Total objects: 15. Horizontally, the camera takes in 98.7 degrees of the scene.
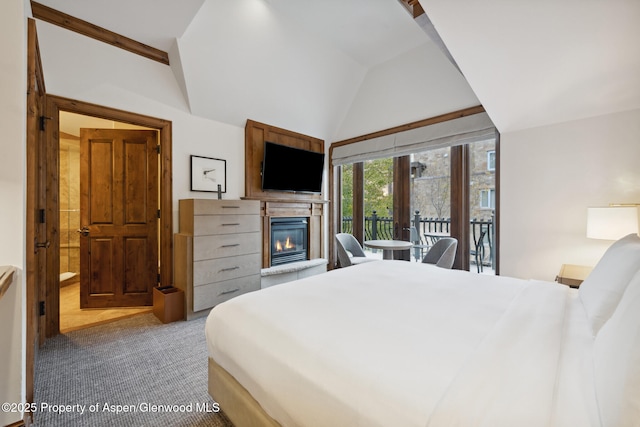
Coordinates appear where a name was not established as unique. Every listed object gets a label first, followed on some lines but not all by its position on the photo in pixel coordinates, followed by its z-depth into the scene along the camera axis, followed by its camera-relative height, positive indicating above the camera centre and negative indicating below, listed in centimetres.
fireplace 424 -45
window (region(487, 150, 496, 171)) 341 +65
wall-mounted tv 400 +67
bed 69 -49
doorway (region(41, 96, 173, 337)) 250 +23
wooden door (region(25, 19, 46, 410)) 153 -2
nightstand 222 -52
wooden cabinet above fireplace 389 +88
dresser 294 -45
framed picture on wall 338 +49
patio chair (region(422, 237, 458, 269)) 322 -50
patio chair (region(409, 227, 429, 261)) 406 -49
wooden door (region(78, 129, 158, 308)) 324 -6
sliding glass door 356 +18
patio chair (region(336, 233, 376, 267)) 386 -53
